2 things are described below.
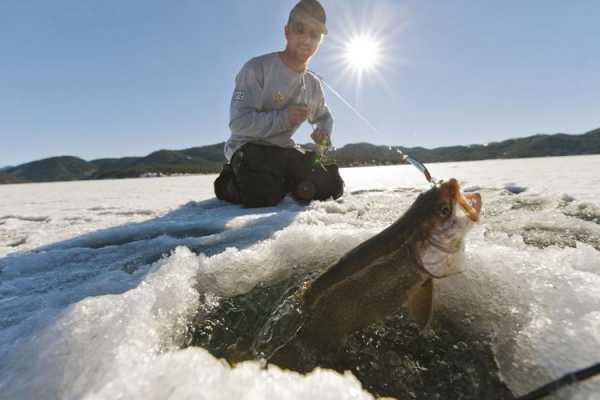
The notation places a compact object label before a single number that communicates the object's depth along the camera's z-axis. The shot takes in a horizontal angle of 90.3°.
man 1.35
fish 0.40
